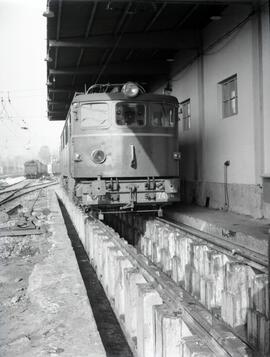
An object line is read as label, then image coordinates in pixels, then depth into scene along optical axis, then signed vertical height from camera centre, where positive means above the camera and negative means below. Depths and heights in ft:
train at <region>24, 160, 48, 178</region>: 183.01 +3.08
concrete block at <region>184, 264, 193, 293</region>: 21.80 -5.24
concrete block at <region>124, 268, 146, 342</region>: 13.98 -3.98
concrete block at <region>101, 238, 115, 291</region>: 19.81 -3.98
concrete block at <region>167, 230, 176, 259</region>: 24.95 -4.07
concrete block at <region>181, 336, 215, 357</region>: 9.15 -3.75
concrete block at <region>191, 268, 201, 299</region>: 20.76 -5.26
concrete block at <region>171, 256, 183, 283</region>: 23.34 -5.15
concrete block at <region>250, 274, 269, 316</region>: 15.67 -4.38
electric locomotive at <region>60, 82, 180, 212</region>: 32.40 +1.83
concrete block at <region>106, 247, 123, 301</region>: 17.79 -3.88
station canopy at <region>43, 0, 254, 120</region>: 38.70 +14.38
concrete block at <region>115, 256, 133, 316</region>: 16.15 -4.07
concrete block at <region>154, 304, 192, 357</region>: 10.62 -3.86
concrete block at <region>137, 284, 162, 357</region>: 12.16 -3.97
